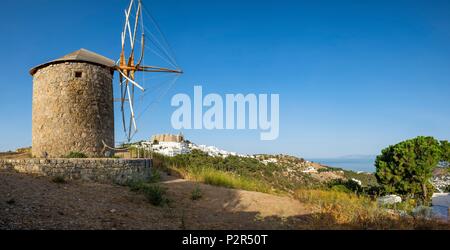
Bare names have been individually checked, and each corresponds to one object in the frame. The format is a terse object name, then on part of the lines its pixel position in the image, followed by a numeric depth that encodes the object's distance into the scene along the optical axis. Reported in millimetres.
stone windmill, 11977
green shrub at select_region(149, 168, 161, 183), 11227
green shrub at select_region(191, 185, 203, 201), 9387
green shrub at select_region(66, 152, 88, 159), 11641
